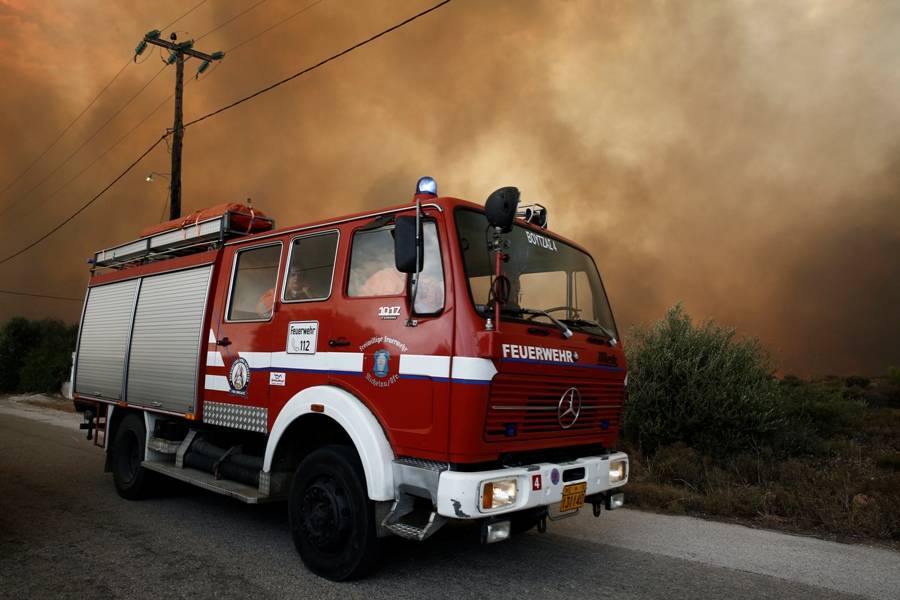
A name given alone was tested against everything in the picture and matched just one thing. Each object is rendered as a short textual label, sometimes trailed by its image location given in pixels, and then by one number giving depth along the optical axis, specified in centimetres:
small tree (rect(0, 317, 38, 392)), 3379
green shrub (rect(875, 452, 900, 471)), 944
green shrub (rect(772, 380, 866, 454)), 1014
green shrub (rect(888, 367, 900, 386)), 2016
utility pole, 1644
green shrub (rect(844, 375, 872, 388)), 2205
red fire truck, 404
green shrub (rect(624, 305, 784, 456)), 960
